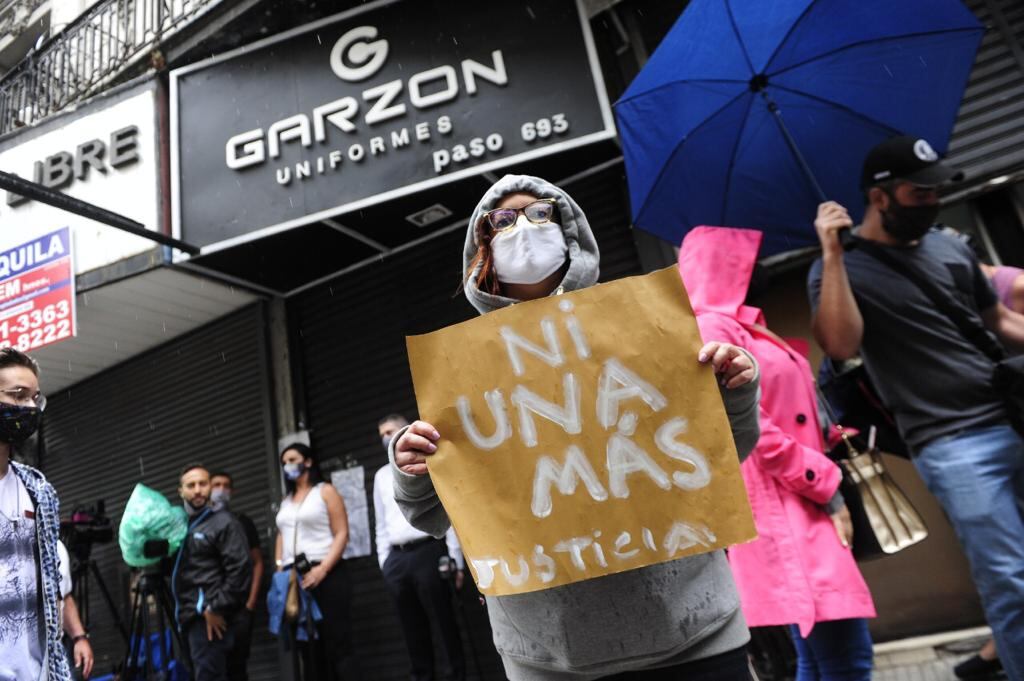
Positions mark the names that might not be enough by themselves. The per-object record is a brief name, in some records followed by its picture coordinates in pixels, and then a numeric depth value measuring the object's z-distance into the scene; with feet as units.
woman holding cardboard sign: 4.18
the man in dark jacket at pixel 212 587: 14.85
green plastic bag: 16.62
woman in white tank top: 15.23
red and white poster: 16.28
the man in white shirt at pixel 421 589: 14.24
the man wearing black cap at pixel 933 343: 6.81
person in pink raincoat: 6.51
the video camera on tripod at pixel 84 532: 18.43
